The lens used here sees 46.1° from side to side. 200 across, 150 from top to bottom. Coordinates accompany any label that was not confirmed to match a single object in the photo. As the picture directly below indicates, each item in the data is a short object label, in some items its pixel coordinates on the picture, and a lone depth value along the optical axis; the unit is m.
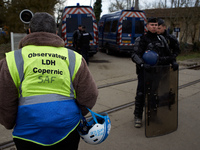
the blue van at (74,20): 11.45
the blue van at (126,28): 13.17
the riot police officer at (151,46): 3.62
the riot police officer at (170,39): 3.71
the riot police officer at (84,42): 9.78
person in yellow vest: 1.56
